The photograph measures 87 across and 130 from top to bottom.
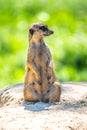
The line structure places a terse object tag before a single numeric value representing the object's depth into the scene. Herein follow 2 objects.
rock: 8.78
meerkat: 9.86
